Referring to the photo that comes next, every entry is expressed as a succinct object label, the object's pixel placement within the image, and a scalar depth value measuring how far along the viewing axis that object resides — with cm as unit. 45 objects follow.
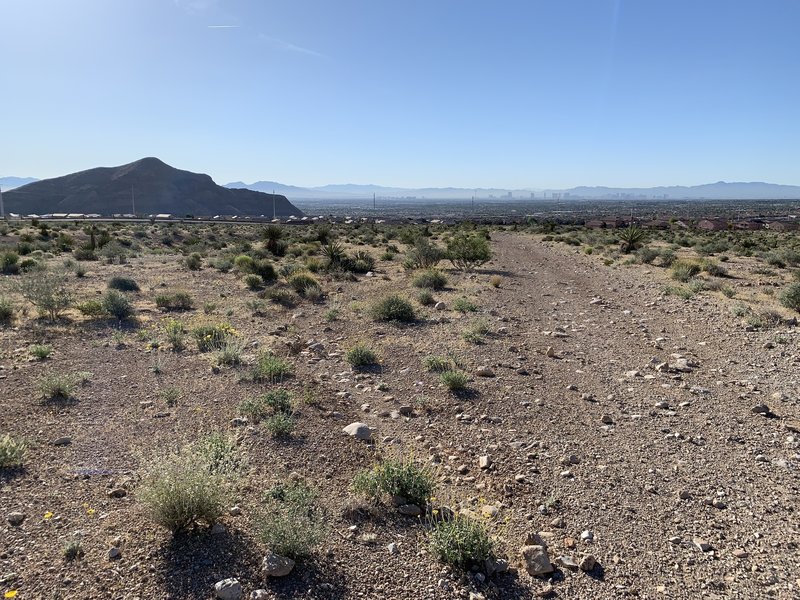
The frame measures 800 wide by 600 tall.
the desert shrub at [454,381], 830
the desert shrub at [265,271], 2108
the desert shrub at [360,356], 985
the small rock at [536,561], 419
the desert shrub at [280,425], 655
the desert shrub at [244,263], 2178
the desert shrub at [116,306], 1338
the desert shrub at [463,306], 1439
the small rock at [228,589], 379
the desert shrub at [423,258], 2428
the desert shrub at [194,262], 2457
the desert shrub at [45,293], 1302
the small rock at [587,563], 426
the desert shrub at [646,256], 2643
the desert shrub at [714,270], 2097
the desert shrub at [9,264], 2059
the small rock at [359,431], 670
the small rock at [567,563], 428
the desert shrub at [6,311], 1242
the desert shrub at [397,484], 514
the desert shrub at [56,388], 757
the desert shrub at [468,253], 2406
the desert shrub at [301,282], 1818
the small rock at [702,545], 447
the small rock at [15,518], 459
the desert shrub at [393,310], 1351
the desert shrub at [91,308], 1328
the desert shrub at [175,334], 1076
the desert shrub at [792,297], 1335
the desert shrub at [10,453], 552
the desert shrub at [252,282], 1927
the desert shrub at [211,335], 1080
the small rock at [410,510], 500
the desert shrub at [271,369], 874
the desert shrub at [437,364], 941
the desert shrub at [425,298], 1569
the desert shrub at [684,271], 1958
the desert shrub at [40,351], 971
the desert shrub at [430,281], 1850
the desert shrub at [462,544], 418
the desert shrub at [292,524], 418
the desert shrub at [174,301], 1501
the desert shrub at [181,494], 438
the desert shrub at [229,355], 964
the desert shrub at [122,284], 1784
